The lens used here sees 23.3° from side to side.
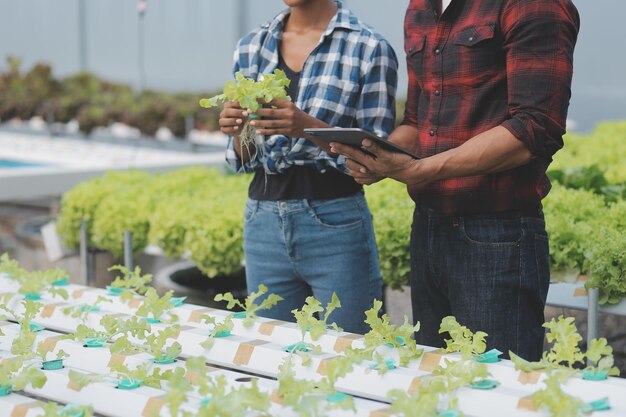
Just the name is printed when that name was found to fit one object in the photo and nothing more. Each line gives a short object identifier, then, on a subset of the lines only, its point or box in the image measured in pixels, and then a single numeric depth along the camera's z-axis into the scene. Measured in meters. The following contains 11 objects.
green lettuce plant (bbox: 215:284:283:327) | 3.36
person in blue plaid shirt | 3.92
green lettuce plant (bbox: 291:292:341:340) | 3.20
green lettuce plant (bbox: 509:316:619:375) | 2.93
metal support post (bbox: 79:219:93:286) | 6.04
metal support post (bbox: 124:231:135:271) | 5.64
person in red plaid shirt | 3.35
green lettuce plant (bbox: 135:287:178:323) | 3.44
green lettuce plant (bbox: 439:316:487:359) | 3.04
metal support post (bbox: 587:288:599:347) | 4.21
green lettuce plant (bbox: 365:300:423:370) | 3.09
